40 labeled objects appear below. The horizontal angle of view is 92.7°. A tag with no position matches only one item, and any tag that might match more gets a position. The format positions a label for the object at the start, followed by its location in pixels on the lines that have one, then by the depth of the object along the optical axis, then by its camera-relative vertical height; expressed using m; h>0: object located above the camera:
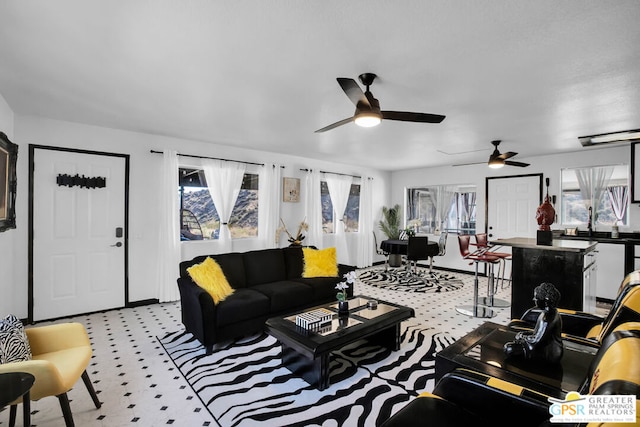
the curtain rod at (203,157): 4.55 +0.90
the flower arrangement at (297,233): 5.77 -0.40
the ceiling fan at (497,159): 4.37 +0.80
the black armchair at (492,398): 1.22 -0.85
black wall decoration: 3.85 +0.40
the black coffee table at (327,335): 2.41 -1.02
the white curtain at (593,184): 5.25 +0.55
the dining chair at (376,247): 7.65 -0.86
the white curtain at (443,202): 7.88 +0.31
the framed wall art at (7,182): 2.95 +0.30
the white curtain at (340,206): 6.93 +0.17
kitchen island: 3.13 -0.62
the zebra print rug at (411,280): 5.61 -1.35
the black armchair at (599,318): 1.72 -0.79
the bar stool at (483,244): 5.62 -0.56
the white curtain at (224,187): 5.08 +0.44
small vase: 2.99 -0.94
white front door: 3.78 -0.30
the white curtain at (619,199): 5.05 +0.27
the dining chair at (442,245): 6.43 -0.67
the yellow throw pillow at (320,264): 4.36 -0.73
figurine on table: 1.66 -0.65
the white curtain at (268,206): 5.70 +0.12
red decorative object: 3.37 +0.00
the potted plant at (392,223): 7.80 -0.25
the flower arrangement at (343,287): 2.99 -0.72
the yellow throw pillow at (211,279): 3.23 -0.72
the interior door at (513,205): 5.98 +0.20
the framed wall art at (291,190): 6.03 +0.47
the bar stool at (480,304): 4.20 -1.27
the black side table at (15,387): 1.41 -0.85
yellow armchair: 1.68 -0.95
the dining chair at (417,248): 5.95 -0.68
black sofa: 3.05 -0.94
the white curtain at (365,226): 7.45 -0.31
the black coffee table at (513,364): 1.50 -0.82
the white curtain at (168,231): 4.58 -0.29
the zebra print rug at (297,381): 2.13 -1.40
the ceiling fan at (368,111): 2.15 +0.80
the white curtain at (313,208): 6.38 +0.11
